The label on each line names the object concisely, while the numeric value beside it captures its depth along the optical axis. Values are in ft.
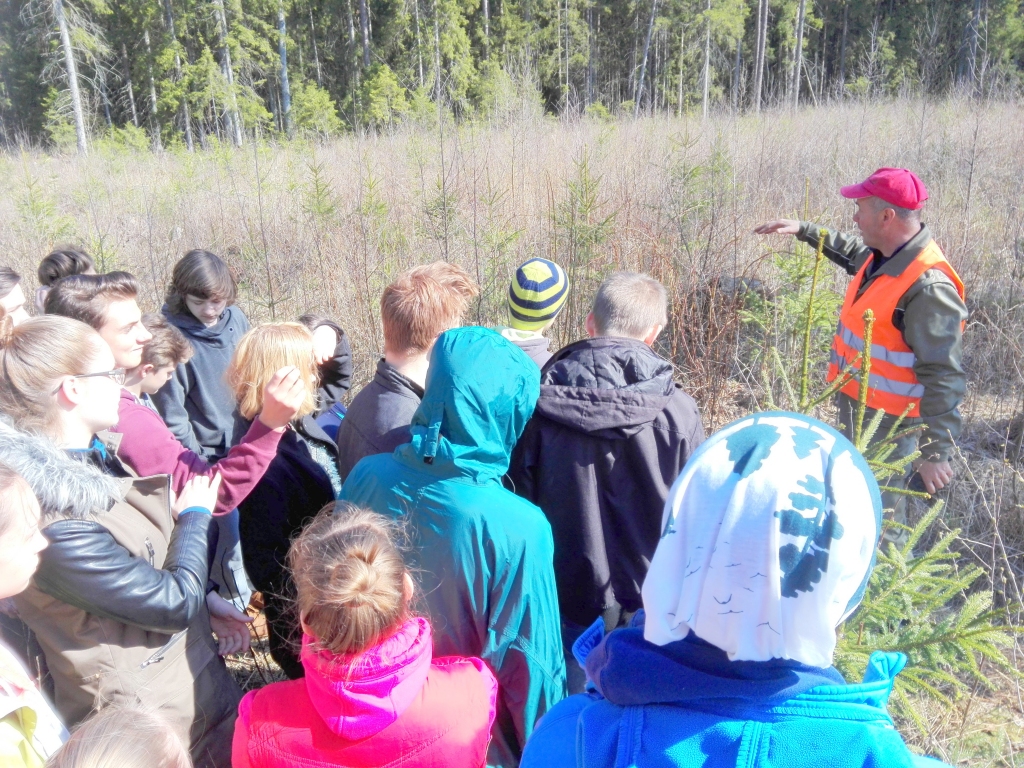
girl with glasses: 4.63
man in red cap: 8.48
